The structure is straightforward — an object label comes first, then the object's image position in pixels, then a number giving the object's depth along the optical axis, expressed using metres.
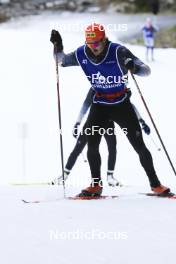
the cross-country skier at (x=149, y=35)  39.34
